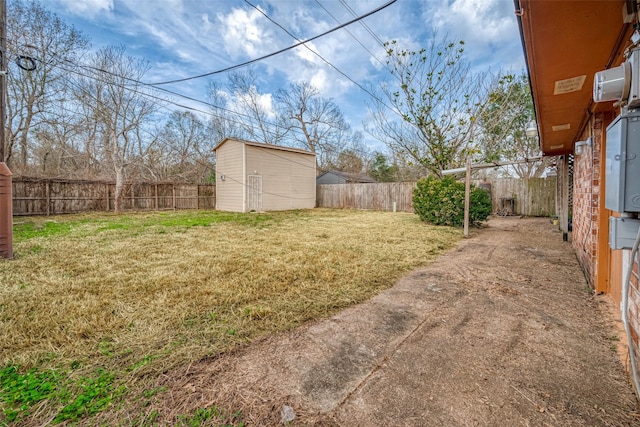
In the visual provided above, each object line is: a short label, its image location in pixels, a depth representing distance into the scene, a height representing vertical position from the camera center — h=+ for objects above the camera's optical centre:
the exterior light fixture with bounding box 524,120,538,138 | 4.79 +1.39
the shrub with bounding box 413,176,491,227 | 7.67 +0.14
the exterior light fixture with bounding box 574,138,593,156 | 3.31 +0.80
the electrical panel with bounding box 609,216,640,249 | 1.09 -0.10
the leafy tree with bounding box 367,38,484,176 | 9.59 +4.02
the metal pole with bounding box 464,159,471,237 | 6.40 +0.18
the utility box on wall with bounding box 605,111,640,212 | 1.06 +0.17
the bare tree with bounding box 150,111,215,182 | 17.38 +3.96
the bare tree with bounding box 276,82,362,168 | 20.53 +7.03
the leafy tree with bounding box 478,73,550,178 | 9.38 +3.64
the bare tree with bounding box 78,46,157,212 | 11.21 +4.71
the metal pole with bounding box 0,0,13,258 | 4.01 -0.07
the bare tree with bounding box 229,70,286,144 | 19.69 +7.49
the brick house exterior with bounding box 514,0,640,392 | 1.49 +1.08
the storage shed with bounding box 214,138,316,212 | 12.77 +1.58
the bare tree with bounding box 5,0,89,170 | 10.12 +5.56
